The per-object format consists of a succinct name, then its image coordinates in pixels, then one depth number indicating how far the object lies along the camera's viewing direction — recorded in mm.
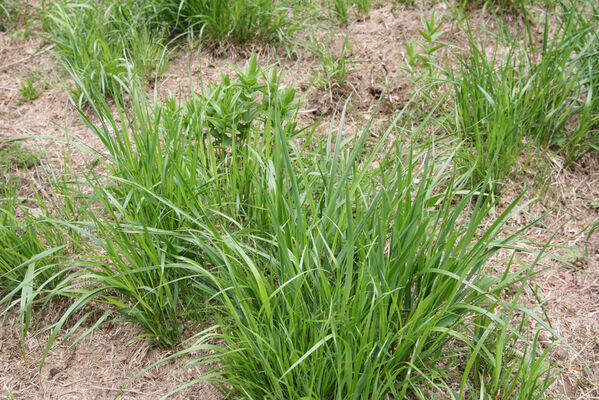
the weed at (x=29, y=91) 3064
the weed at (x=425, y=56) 2727
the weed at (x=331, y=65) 2893
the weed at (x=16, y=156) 2625
